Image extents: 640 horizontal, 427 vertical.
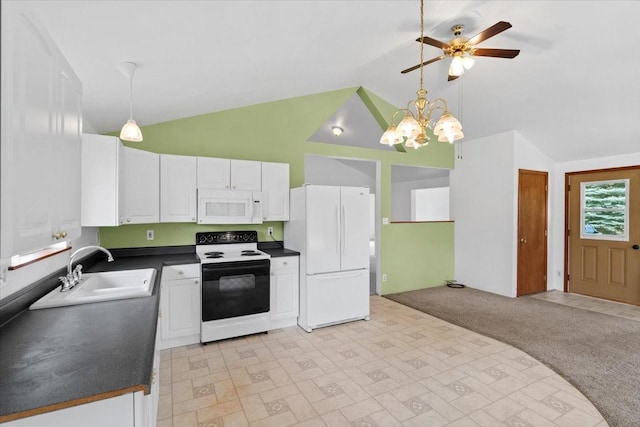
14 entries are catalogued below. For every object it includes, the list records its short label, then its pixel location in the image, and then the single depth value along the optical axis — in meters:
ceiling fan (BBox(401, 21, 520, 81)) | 2.62
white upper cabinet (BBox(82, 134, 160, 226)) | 2.46
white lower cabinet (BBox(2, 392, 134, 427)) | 0.92
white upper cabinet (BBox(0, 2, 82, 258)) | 0.85
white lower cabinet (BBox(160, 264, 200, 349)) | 3.12
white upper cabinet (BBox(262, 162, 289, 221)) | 3.84
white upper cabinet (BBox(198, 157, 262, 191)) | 3.51
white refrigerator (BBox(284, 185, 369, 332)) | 3.66
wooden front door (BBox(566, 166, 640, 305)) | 4.61
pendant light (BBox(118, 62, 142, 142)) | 2.19
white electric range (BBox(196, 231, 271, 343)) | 3.20
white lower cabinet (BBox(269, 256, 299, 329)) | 3.62
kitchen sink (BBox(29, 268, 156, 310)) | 1.80
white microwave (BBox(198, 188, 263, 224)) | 3.48
